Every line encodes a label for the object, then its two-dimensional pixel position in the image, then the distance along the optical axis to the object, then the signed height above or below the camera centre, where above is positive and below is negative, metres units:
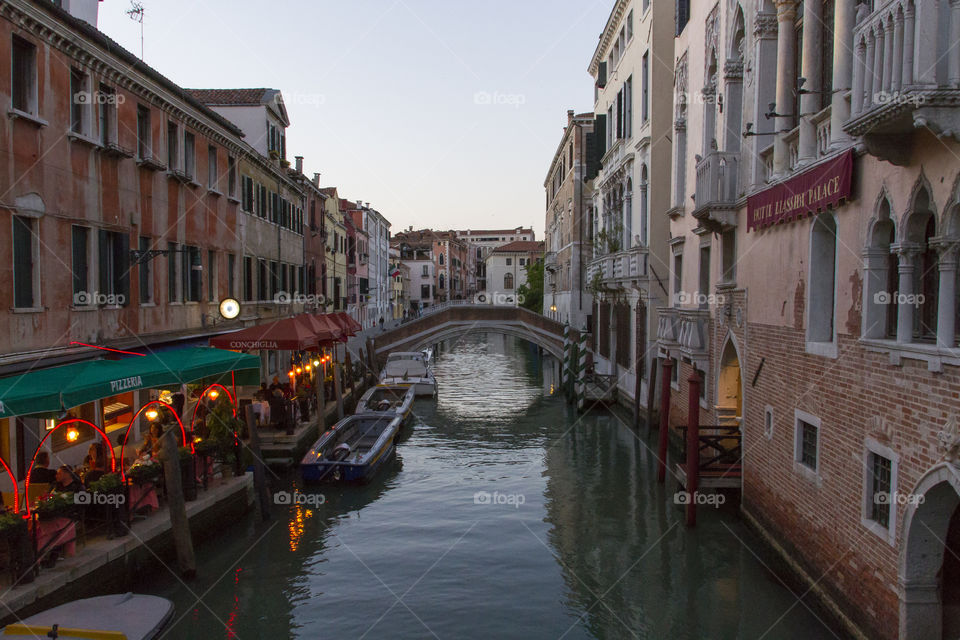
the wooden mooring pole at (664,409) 13.59 -2.13
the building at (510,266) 87.38 +3.38
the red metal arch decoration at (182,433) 11.17 -2.23
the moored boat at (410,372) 26.14 -2.87
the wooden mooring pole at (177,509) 8.83 -2.62
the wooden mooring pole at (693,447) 10.86 -2.25
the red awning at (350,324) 20.44 -0.90
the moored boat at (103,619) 6.11 -2.93
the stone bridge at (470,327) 29.41 -1.42
